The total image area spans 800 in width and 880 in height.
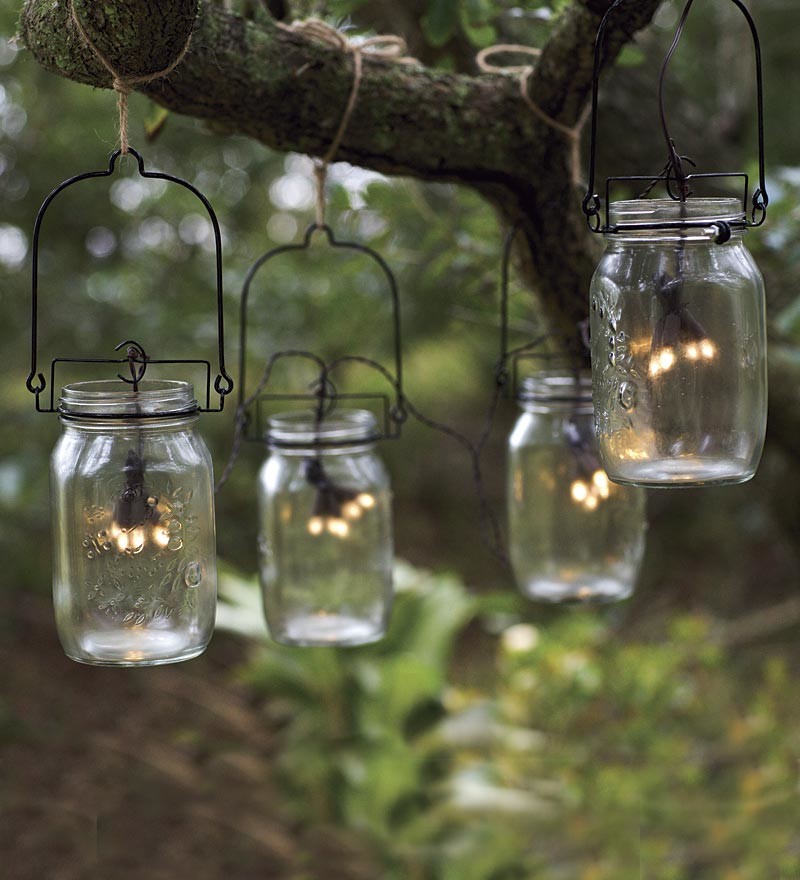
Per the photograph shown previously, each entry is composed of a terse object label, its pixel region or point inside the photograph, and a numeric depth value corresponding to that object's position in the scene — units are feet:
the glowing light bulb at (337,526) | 5.66
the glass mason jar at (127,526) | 5.06
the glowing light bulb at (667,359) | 5.00
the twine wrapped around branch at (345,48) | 5.36
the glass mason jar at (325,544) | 5.66
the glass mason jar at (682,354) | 5.00
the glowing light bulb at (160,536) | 5.07
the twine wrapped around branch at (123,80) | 4.95
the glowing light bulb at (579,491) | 5.68
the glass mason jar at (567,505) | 5.67
